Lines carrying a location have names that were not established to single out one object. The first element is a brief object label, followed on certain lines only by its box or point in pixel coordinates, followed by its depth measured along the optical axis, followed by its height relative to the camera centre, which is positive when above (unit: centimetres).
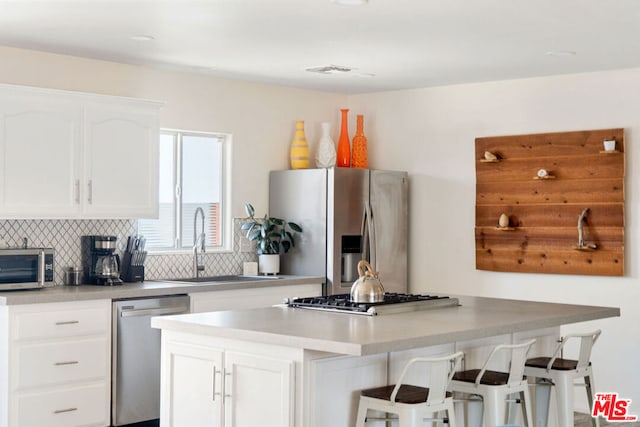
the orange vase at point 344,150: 742 +69
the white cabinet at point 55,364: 498 -74
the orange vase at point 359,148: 745 +72
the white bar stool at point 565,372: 451 -68
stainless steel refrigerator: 683 +12
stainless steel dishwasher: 548 -77
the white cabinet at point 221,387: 370 -65
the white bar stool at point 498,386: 415 -69
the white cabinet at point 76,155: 532 +49
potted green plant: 691 -1
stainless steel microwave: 527 -20
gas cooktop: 441 -34
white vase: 729 +66
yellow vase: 723 +68
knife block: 605 -23
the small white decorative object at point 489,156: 682 +60
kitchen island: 362 -52
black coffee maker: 583 -17
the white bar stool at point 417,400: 368 -67
